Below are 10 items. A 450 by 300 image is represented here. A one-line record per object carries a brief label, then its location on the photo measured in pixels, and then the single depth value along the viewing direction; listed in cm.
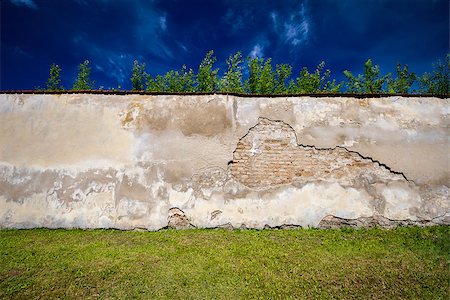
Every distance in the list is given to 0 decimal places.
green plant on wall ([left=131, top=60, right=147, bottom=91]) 1622
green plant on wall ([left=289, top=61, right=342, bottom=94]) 1619
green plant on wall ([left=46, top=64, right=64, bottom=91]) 1623
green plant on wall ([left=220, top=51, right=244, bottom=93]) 1480
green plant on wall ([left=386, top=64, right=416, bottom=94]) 1750
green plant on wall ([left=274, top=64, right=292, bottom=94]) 1588
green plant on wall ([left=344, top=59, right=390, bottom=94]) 1672
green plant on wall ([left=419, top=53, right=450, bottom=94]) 1573
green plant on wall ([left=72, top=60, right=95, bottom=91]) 1599
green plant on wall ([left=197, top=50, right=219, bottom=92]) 1509
